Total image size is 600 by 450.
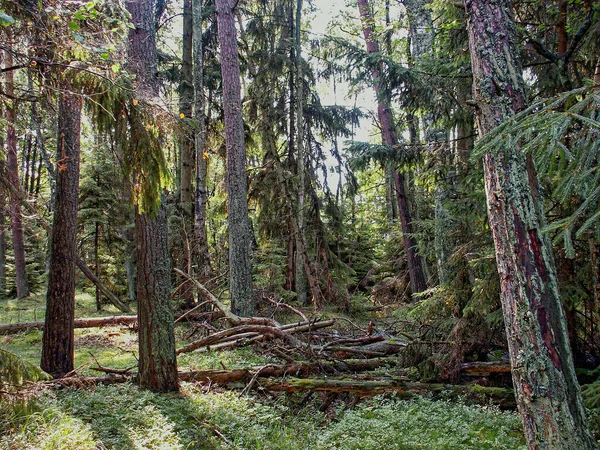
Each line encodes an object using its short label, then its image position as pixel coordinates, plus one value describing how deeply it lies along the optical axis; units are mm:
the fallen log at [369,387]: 5660
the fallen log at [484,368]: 5688
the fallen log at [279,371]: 6227
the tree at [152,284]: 5457
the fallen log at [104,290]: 9531
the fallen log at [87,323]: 10465
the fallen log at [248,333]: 7889
